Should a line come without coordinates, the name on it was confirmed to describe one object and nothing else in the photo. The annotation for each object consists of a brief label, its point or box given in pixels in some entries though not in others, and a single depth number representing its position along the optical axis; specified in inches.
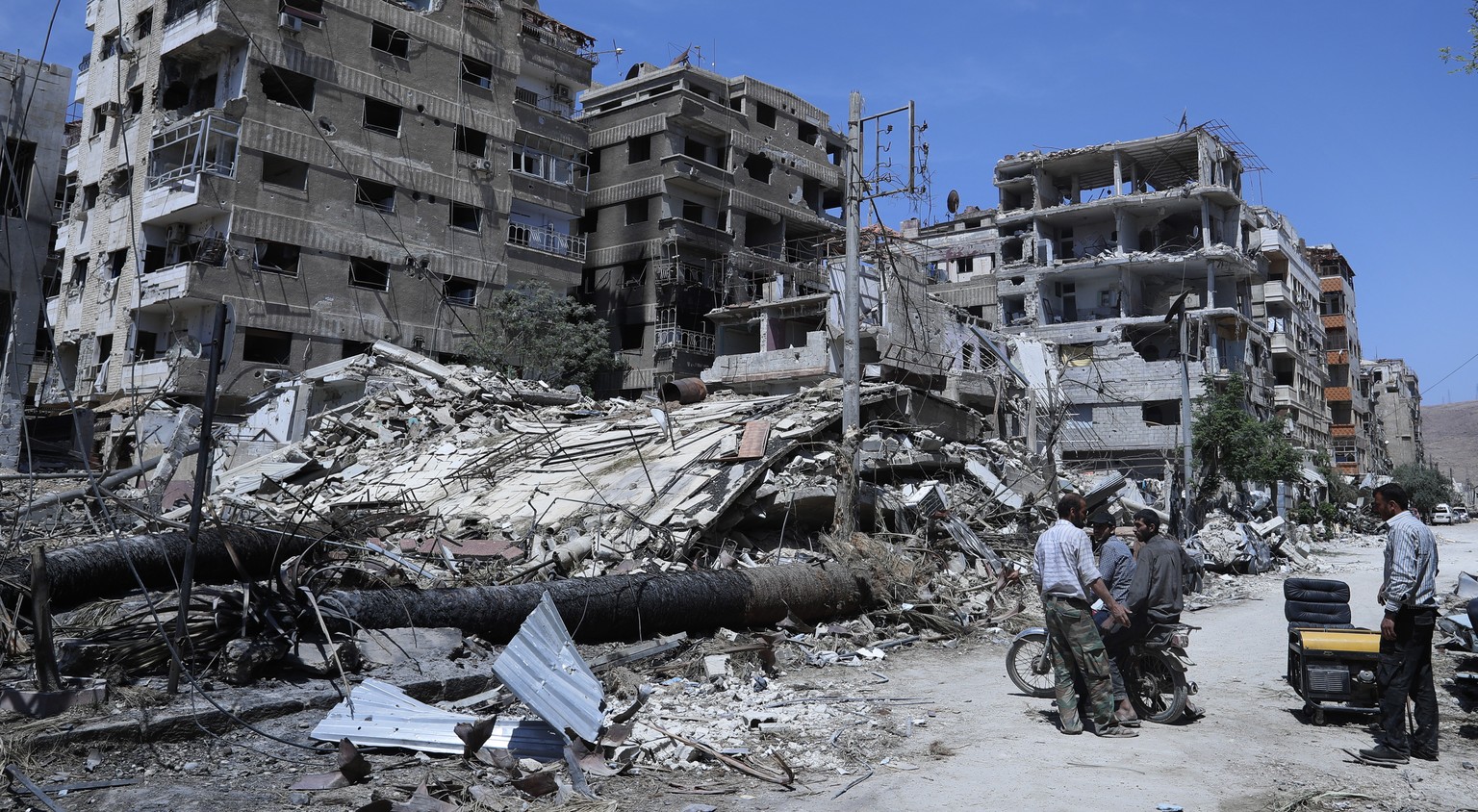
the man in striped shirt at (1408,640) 250.1
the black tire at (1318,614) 313.7
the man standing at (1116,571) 289.1
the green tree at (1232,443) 1258.6
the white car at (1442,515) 2297.0
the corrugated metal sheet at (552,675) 243.3
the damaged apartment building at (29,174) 736.3
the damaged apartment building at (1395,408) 3631.9
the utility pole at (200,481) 251.6
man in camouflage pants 274.1
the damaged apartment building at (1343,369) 2787.9
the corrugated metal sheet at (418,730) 244.1
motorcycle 288.2
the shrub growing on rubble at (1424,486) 2407.7
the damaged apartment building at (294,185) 1206.9
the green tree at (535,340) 1344.7
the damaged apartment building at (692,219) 1647.4
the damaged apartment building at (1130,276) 1824.6
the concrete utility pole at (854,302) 600.1
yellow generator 287.6
